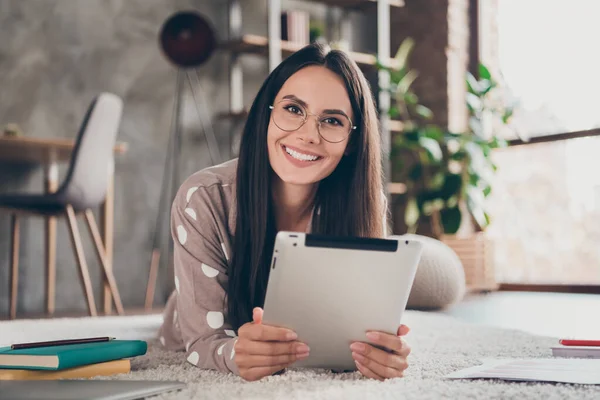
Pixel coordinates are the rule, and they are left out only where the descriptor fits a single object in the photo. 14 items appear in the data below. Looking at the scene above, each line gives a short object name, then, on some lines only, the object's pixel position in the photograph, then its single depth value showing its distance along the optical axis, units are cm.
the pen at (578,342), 134
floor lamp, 358
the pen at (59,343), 118
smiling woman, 128
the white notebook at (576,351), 133
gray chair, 272
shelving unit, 374
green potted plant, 399
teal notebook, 111
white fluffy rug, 101
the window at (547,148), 410
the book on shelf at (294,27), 389
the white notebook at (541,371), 109
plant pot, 396
